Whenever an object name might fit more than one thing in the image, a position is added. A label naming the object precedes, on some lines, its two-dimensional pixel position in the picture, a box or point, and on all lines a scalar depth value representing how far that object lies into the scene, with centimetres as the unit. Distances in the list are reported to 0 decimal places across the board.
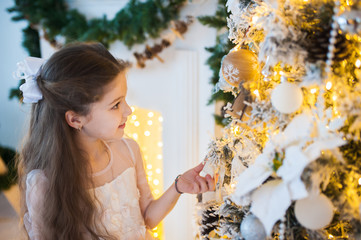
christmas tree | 53
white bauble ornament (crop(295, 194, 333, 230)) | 55
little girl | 94
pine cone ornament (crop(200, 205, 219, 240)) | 92
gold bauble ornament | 74
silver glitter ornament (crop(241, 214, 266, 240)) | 62
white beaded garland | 51
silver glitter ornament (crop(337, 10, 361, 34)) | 50
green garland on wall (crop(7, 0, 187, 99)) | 143
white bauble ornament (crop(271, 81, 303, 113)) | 56
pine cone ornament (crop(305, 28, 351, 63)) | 55
